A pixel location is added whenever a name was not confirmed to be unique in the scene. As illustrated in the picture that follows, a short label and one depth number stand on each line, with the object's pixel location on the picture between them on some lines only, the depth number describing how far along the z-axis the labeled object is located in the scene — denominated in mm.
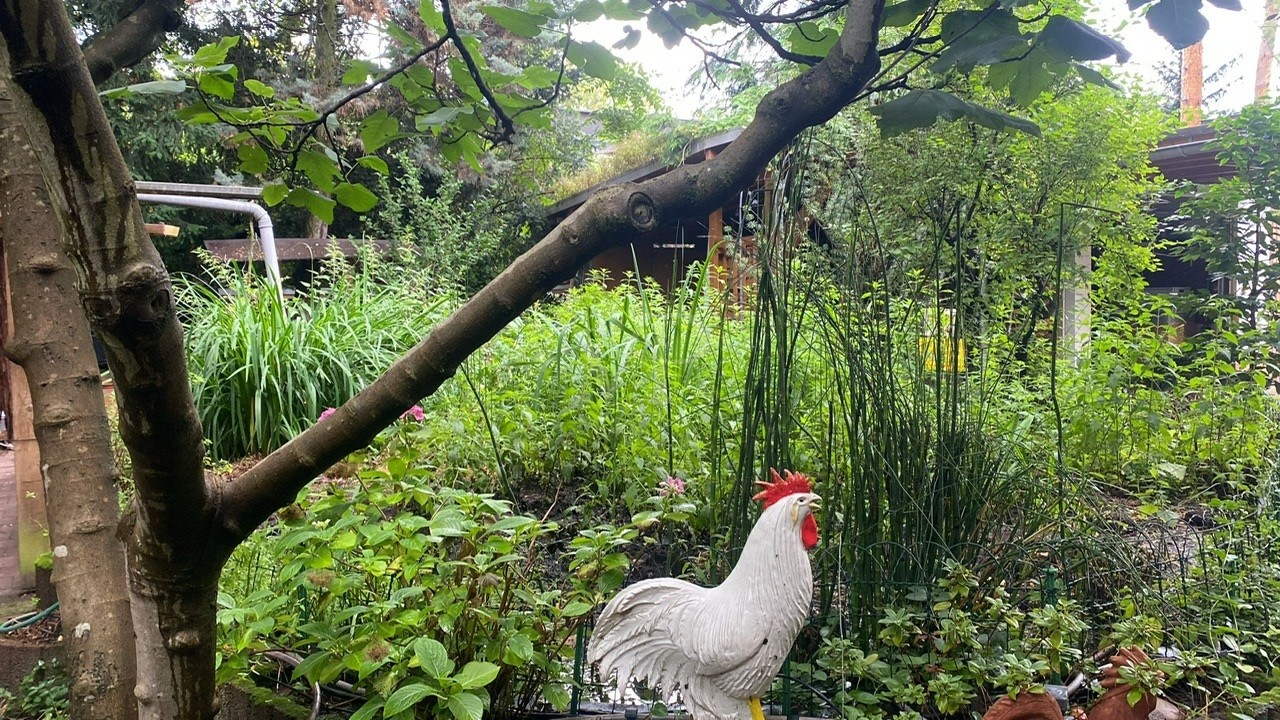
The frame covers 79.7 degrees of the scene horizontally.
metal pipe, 4000
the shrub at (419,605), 1351
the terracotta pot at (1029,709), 1246
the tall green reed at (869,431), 1730
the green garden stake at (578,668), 1557
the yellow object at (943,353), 1893
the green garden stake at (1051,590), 1610
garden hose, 2145
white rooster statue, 1251
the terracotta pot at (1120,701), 1291
